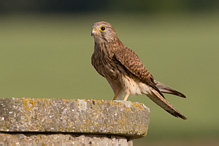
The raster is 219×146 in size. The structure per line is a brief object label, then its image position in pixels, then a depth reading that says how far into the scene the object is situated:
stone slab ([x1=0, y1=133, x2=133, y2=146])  7.69
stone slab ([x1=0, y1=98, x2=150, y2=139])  7.60
